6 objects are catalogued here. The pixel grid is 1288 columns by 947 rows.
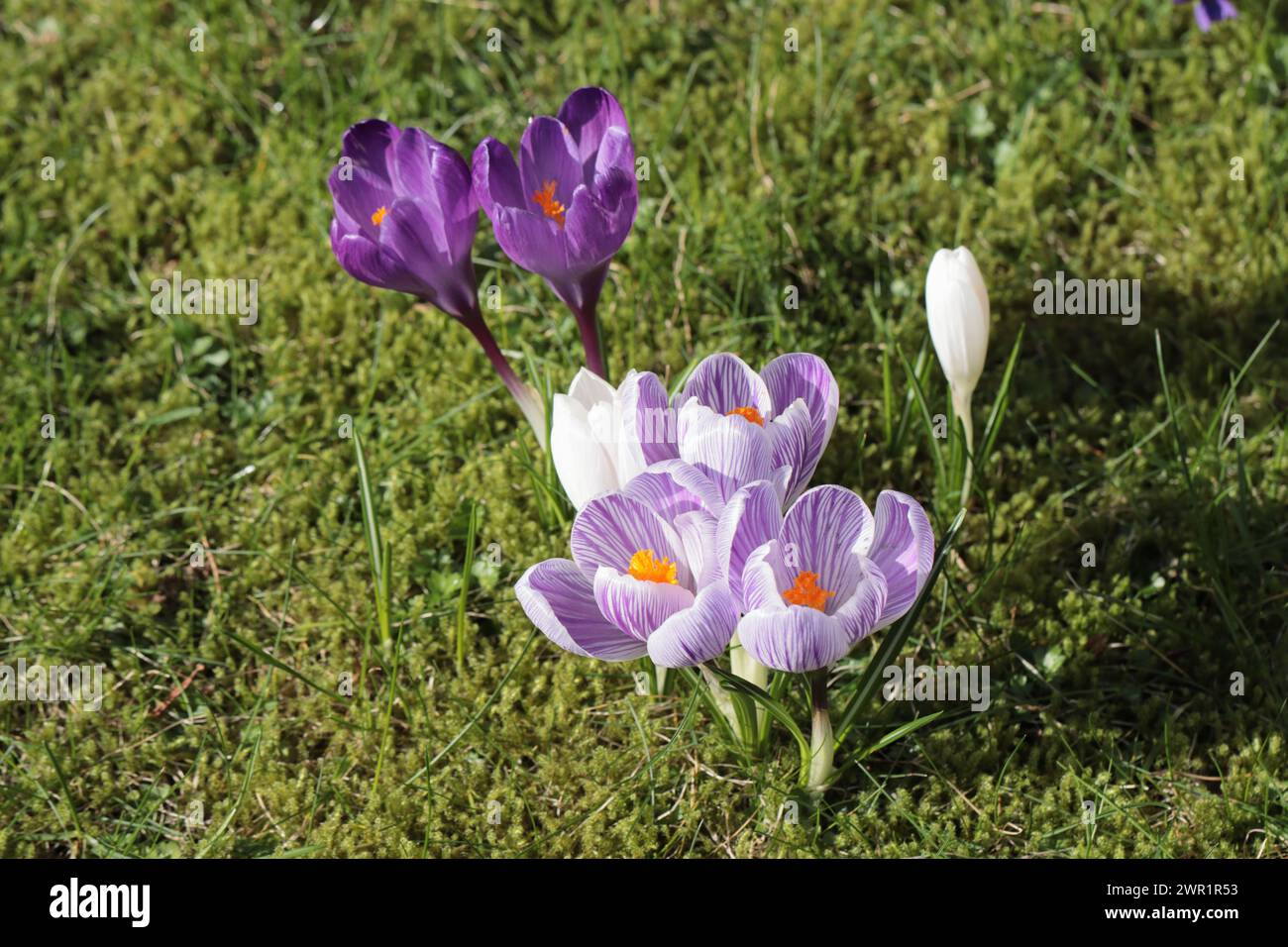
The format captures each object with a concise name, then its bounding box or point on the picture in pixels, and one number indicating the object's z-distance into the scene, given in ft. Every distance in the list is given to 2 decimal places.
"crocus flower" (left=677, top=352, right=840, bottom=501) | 2.69
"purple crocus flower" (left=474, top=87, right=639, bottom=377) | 2.83
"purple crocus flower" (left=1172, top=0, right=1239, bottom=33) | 3.36
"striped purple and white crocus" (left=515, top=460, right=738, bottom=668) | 2.65
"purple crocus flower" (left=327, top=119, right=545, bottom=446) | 2.84
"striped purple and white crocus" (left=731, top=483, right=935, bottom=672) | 2.63
